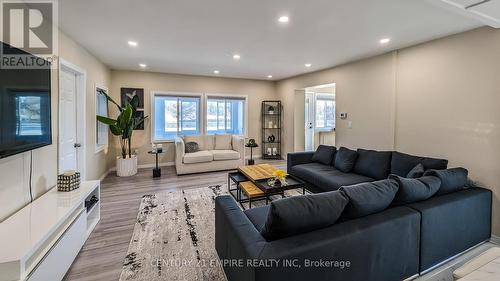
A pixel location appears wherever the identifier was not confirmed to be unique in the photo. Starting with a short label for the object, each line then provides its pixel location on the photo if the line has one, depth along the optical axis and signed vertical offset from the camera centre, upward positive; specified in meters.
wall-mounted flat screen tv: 1.69 +0.22
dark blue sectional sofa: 1.26 -0.72
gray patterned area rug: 1.94 -1.17
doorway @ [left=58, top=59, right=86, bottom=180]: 3.05 +0.25
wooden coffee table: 3.00 -0.72
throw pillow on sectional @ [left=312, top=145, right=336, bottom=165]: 4.16 -0.38
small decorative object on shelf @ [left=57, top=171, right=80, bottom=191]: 2.44 -0.53
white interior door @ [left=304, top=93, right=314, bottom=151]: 6.86 +0.47
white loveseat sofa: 5.09 -0.47
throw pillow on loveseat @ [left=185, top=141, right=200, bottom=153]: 5.50 -0.31
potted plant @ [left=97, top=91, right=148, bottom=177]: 4.83 +0.07
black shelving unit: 7.16 +0.25
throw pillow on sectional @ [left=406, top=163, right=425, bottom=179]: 2.56 -0.43
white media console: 1.34 -0.73
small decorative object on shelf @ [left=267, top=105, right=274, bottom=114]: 7.16 +0.82
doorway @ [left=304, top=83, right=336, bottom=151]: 6.92 +0.59
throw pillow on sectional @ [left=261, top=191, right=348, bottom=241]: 1.34 -0.50
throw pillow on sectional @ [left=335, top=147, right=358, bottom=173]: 3.71 -0.42
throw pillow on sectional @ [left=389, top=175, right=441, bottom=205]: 1.79 -0.46
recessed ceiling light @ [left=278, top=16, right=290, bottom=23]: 2.58 +1.38
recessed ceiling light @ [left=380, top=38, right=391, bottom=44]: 3.27 +1.43
